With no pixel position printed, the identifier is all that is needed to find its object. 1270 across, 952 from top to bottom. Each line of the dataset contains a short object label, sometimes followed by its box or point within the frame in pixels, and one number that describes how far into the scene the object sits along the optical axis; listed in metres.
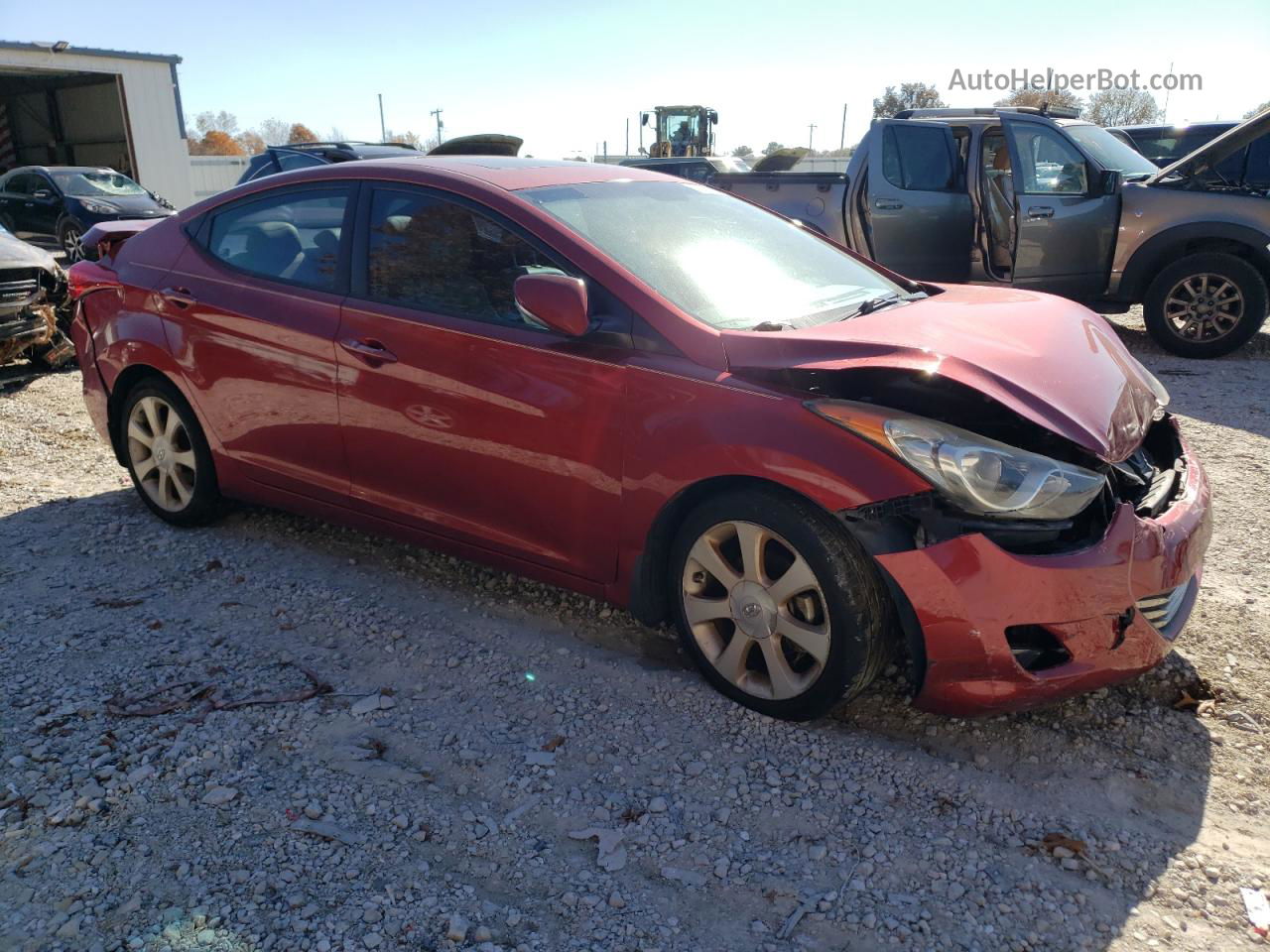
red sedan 2.67
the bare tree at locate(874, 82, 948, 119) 49.50
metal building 24.68
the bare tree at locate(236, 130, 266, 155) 79.99
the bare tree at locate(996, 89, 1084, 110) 29.83
